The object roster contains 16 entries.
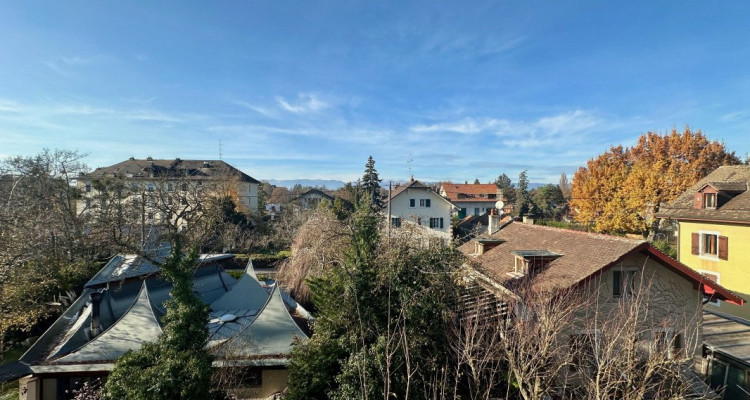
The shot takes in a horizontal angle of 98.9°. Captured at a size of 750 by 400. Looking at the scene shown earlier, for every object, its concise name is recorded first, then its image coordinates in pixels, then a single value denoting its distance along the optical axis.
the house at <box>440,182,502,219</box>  60.34
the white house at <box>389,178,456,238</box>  39.28
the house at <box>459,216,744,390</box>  10.36
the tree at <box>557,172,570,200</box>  124.72
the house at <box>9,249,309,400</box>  10.14
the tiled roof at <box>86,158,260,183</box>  45.21
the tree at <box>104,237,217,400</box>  7.46
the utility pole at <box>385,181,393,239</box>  10.74
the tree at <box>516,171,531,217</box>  58.00
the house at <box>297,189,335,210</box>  52.94
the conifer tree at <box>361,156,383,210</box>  46.16
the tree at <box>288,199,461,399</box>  8.21
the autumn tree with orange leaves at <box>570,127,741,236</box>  30.69
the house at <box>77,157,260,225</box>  23.99
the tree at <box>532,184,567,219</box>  57.43
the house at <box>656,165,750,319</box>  16.58
